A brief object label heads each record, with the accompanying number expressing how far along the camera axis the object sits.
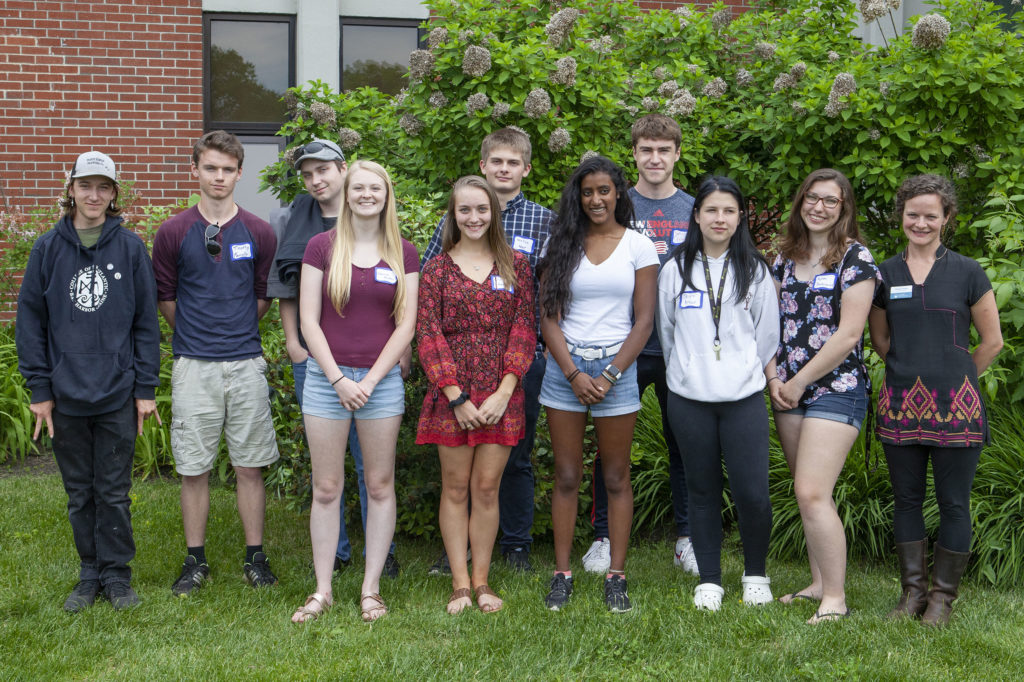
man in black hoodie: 4.09
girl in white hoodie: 3.93
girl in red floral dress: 4.05
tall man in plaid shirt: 4.48
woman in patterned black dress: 3.79
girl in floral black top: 3.81
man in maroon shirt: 4.32
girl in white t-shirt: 4.04
